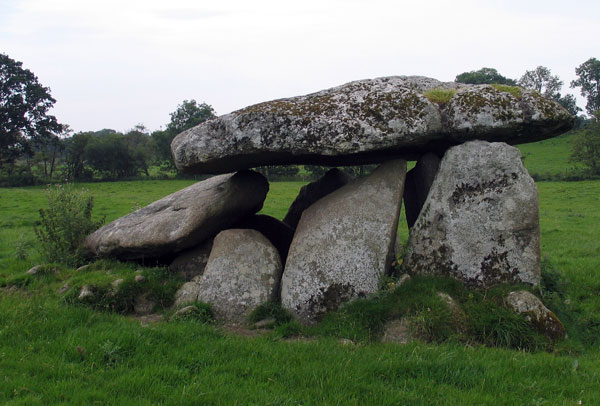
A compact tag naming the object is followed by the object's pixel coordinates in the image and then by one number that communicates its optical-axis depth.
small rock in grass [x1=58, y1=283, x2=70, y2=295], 8.69
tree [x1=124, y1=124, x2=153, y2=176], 58.22
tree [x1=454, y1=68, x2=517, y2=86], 86.19
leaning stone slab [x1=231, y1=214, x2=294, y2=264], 11.27
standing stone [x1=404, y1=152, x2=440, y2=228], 10.07
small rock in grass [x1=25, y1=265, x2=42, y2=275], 9.80
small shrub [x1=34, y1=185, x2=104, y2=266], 10.68
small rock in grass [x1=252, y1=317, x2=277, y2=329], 7.78
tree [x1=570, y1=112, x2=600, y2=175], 40.41
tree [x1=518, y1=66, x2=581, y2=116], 101.32
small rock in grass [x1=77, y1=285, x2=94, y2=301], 8.26
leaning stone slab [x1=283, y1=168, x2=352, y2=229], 11.51
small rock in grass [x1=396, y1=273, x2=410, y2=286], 8.04
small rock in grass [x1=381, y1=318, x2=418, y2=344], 6.92
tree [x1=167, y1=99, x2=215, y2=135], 73.00
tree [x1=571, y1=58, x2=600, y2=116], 84.81
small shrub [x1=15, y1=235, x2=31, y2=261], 12.06
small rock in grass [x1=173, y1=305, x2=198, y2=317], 7.84
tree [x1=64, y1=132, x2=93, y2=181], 53.62
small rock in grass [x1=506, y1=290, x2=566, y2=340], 6.94
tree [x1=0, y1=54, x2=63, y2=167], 55.66
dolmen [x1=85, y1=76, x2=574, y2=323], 8.07
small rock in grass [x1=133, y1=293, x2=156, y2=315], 8.55
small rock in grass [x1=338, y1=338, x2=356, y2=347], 6.68
